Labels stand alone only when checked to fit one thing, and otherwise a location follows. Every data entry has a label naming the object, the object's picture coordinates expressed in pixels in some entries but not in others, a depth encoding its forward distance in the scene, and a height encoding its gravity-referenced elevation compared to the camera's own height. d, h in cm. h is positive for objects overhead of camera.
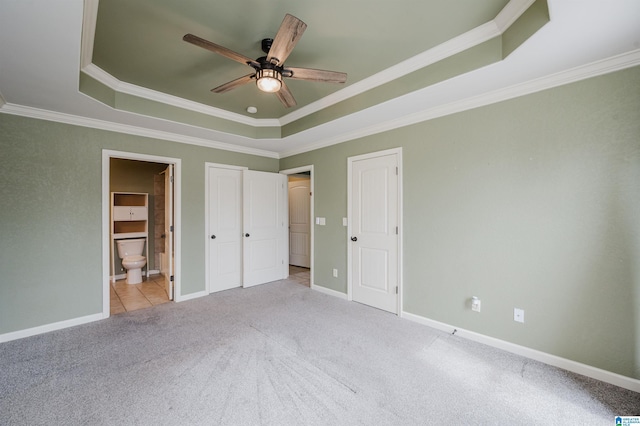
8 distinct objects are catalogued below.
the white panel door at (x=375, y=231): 332 -24
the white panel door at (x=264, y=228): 448 -25
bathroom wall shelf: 489 -4
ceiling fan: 166 +117
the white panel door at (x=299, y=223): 615 -22
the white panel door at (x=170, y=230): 387 -24
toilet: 464 -79
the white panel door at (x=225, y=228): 419 -24
